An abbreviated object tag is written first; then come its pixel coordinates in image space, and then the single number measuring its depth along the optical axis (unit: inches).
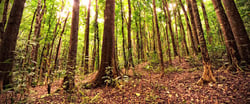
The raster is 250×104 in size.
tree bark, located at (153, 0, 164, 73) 256.2
